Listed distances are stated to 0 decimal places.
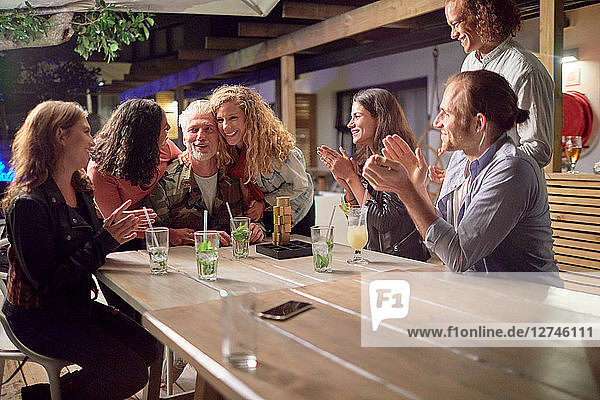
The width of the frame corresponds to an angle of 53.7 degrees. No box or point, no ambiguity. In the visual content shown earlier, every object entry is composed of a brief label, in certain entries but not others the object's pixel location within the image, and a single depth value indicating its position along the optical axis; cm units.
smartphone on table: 140
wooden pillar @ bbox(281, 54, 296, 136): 618
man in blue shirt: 178
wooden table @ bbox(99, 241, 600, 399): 99
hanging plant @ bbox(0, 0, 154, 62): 396
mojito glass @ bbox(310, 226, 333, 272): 198
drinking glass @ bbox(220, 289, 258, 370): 113
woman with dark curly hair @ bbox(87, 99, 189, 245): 269
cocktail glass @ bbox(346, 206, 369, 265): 213
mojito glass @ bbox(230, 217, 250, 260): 224
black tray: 226
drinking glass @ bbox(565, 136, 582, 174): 397
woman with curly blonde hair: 282
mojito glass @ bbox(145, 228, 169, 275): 201
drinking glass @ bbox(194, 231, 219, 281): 189
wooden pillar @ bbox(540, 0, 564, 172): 342
